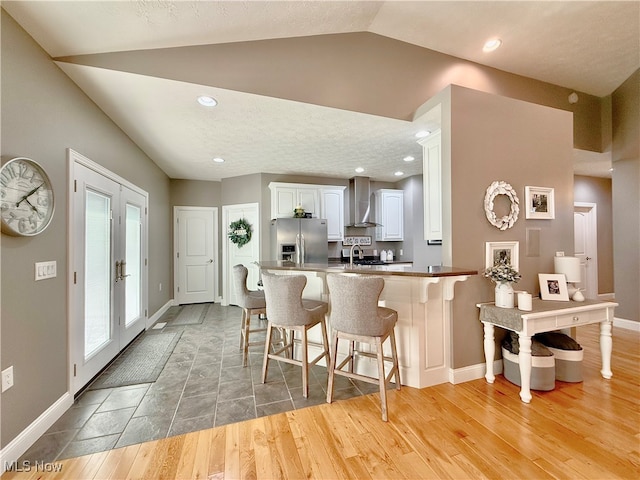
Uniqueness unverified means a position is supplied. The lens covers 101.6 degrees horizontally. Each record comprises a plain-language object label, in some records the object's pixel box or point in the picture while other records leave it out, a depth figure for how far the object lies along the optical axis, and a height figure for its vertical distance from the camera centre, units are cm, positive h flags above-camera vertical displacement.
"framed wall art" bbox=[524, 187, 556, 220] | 271 +39
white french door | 226 -29
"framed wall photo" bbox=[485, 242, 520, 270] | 256 -13
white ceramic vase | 235 -50
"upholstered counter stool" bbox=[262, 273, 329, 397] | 222 -61
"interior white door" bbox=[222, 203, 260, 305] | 519 -15
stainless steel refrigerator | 476 +4
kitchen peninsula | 233 -74
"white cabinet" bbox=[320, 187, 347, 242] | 527 +65
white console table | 213 -71
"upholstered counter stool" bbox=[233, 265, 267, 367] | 284 -64
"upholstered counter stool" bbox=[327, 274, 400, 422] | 194 -60
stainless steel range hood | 551 +84
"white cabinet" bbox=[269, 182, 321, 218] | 500 +85
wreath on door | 525 +21
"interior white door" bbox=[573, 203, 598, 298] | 536 -11
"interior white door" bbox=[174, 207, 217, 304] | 550 -25
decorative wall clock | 154 +30
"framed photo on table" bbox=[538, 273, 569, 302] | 254 -46
